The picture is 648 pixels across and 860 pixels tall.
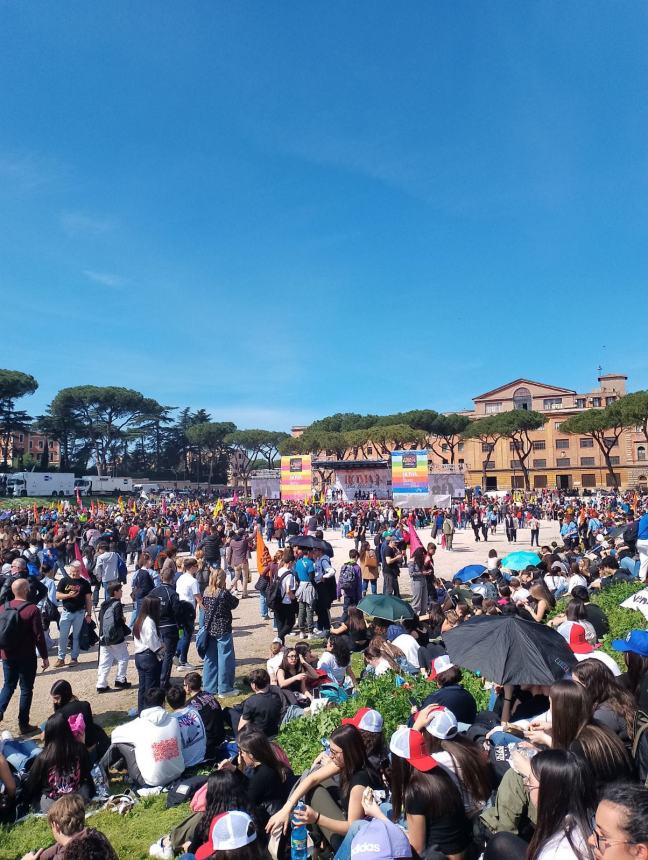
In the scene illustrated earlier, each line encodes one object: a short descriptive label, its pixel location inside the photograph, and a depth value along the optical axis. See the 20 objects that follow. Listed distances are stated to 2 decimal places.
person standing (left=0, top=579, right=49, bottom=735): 6.21
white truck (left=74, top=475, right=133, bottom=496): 64.38
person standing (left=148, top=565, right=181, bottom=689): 6.98
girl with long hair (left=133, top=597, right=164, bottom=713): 6.40
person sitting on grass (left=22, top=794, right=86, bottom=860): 3.03
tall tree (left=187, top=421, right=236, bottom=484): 89.38
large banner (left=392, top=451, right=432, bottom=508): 38.25
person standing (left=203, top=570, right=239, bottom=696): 7.18
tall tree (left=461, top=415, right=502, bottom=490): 63.00
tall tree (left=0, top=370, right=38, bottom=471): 66.16
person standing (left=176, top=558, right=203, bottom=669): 8.06
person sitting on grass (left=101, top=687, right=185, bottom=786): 4.78
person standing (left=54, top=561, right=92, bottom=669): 8.14
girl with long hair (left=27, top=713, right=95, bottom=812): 4.35
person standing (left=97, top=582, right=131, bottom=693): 7.37
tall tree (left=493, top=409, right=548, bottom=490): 62.19
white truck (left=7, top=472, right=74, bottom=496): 56.84
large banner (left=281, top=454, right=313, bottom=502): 44.50
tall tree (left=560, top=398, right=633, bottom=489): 51.78
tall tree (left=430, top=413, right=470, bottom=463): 67.25
